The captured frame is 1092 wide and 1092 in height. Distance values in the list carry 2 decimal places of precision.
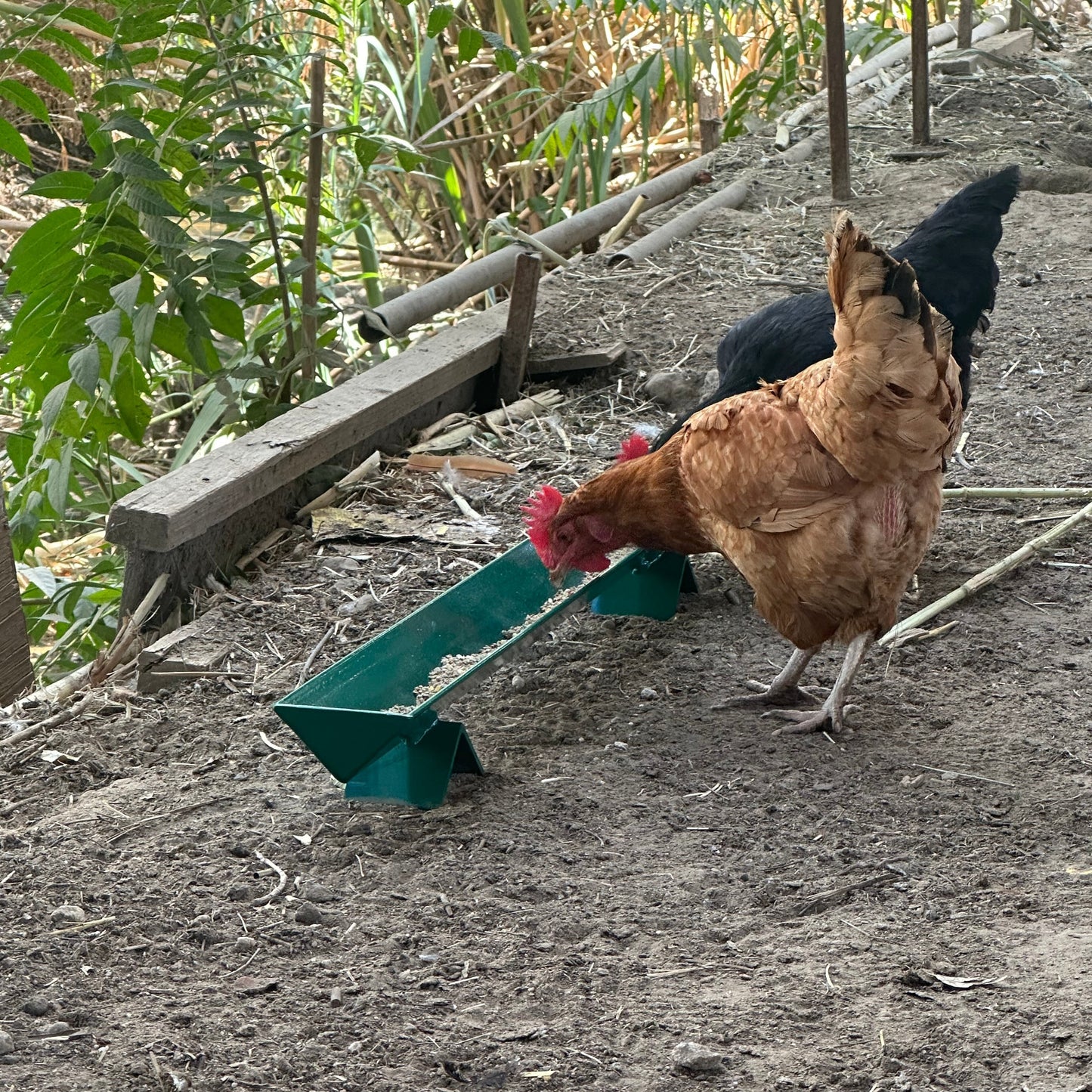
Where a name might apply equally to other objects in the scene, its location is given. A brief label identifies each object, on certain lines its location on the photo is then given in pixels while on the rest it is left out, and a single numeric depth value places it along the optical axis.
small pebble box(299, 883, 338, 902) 2.37
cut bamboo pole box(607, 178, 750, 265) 5.95
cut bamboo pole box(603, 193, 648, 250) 6.28
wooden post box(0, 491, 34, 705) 3.44
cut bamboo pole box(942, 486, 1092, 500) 3.89
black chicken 3.51
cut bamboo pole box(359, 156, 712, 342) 4.72
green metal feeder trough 2.59
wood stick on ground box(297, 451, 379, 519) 4.05
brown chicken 2.57
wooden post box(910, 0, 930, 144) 6.91
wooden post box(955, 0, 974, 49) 9.09
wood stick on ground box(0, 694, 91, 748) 3.07
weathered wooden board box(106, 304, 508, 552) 3.42
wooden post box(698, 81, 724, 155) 7.83
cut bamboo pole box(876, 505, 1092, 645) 3.33
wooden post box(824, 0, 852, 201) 5.85
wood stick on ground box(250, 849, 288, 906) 2.37
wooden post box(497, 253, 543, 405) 4.77
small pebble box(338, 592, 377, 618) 3.53
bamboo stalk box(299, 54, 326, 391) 4.12
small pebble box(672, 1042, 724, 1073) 1.86
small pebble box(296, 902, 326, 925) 2.30
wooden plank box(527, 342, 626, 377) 4.89
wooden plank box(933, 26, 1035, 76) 9.11
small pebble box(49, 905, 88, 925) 2.32
